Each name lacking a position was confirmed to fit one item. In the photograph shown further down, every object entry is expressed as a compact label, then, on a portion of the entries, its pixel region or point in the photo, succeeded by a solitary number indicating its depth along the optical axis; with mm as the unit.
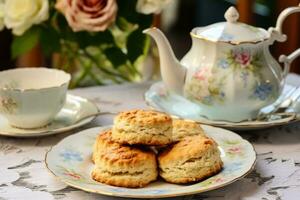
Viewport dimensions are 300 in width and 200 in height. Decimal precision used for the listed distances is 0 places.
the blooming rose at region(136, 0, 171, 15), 1045
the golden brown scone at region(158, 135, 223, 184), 720
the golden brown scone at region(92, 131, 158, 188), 715
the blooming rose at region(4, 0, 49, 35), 1015
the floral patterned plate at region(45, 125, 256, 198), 701
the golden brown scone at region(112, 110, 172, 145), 736
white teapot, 892
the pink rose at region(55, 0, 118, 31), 1014
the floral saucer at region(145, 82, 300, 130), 885
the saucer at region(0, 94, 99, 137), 869
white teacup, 867
